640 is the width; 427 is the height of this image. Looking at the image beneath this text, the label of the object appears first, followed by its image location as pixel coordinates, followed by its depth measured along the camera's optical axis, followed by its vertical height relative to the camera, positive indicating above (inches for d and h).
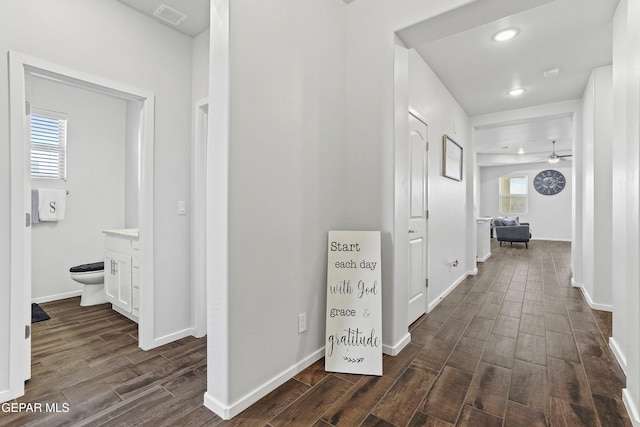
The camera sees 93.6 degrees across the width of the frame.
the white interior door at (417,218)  111.8 -2.1
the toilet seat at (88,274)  130.8 -27.4
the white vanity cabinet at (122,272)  108.8 -23.7
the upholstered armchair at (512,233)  329.7 -22.2
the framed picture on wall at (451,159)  149.0 +28.8
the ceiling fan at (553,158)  311.4 +56.8
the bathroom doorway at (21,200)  69.6 +2.7
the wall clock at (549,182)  394.0 +41.0
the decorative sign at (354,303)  81.1 -25.5
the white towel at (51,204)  140.4 +3.5
